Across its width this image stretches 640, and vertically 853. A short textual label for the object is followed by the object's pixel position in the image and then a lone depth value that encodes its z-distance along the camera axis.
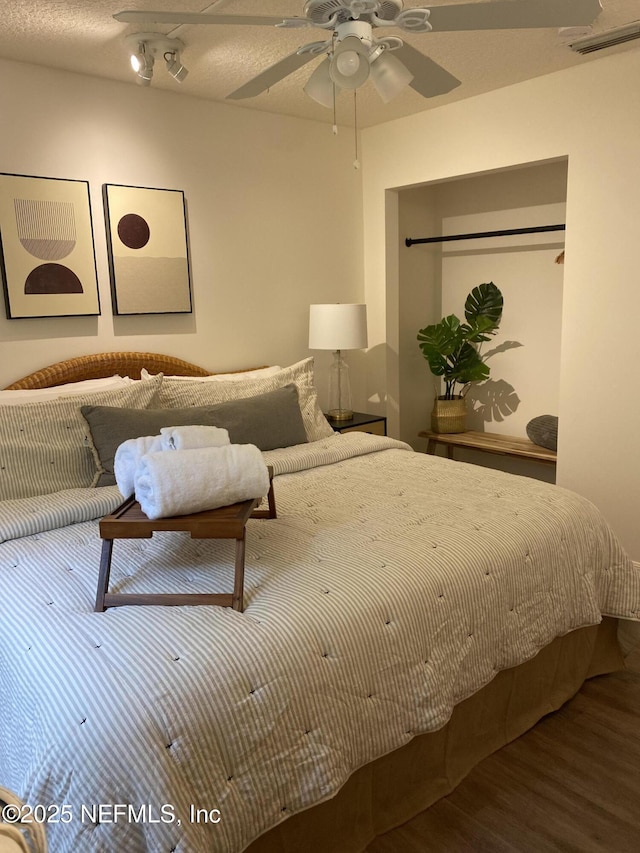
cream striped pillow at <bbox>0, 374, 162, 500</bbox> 2.37
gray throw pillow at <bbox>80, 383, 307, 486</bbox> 2.49
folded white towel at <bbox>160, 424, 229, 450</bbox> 1.88
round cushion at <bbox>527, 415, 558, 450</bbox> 3.72
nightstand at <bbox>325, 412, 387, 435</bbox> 3.79
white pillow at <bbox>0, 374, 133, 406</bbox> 2.79
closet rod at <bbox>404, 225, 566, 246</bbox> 3.63
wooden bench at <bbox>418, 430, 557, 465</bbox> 3.73
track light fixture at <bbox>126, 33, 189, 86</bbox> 2.57
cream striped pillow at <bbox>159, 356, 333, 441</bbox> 2.93
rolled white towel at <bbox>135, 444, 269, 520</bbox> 1.66
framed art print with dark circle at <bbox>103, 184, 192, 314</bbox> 3.21
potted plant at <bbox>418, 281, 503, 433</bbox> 4.09
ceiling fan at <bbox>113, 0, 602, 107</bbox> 1.56
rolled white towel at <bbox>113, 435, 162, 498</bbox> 1.84
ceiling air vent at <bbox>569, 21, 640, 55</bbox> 2.65
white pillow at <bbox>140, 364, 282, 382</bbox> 3.19
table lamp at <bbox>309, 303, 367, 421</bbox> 3.69
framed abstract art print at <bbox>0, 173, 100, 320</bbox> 2.90
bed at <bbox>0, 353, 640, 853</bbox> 1.28
